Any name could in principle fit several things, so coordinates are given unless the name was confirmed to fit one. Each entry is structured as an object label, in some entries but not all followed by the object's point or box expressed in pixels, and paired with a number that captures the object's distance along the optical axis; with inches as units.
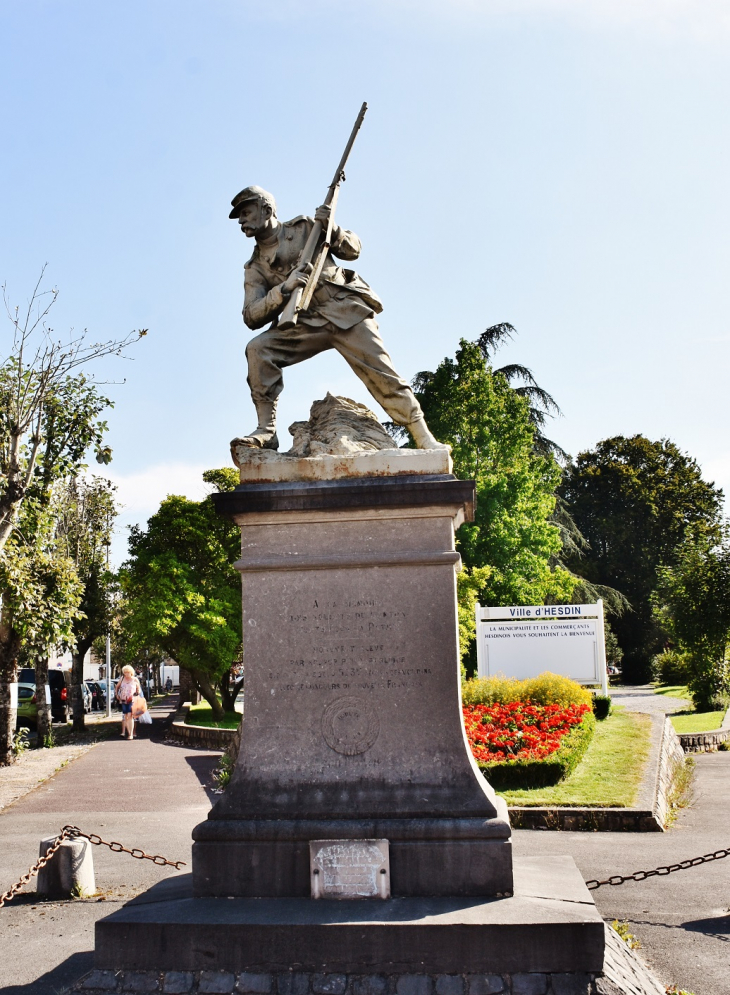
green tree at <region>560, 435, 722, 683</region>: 1888.5
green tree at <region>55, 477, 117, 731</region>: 1026.7
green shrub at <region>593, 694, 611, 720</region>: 765.9
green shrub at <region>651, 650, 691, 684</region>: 1505.4
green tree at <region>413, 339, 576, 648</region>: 1114.7
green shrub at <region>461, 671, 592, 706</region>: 656.3
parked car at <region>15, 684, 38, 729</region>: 1020.6
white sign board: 829.2
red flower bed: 492.2
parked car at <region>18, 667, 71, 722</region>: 1248.8
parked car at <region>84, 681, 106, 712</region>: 1708.9
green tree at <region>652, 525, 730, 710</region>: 1002.1
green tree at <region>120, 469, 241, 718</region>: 1048.2
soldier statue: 238.1
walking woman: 852.4
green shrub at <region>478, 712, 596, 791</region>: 461.4
